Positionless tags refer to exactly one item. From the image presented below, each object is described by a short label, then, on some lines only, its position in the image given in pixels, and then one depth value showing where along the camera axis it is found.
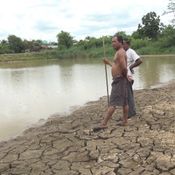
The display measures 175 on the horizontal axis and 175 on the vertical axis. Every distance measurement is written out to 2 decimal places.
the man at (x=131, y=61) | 4.12
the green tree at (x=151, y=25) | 35.61
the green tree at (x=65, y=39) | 41.21
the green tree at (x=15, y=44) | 42.78
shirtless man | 3.67
